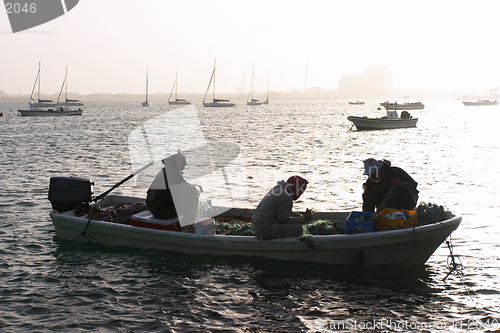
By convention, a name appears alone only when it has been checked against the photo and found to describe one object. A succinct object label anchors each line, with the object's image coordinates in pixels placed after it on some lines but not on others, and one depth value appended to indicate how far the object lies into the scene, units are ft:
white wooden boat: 28.68
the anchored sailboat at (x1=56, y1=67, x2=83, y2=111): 453.04
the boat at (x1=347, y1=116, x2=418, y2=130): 173.97
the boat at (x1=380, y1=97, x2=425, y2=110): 362.12
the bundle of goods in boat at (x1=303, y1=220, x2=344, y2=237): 31.35
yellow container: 28.68
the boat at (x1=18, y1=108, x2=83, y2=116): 275.78
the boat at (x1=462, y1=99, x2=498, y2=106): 587.68
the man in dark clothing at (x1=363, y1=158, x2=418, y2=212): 32.01
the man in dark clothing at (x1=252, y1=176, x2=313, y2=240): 28.50
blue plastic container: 29.04
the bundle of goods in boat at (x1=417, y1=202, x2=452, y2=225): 29.76
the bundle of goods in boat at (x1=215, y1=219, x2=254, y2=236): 32.92
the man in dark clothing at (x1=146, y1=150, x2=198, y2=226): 32.12
